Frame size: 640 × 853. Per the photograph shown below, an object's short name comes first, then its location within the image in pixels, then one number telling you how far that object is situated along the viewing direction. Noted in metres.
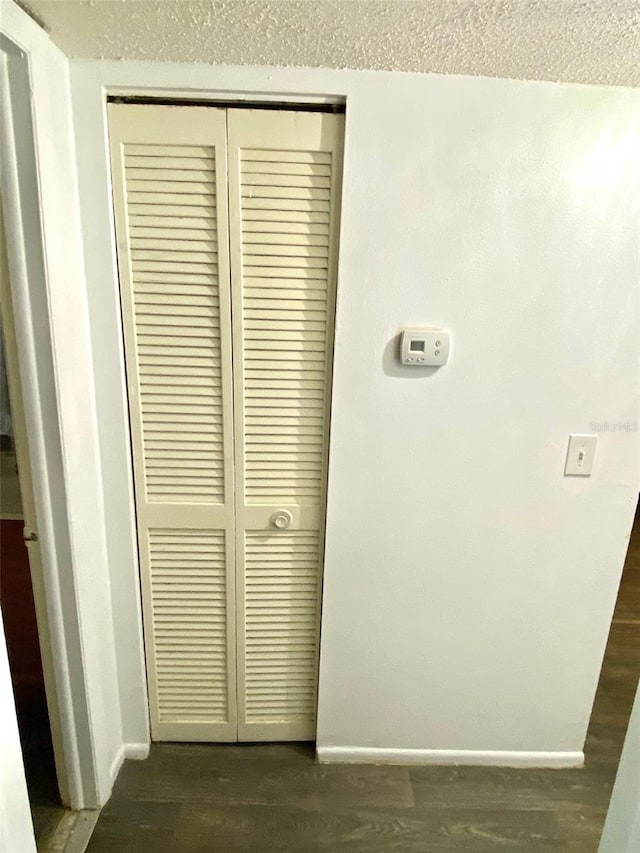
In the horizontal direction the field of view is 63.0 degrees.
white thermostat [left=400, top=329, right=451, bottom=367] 1.28
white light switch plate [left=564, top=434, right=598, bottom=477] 1.38
